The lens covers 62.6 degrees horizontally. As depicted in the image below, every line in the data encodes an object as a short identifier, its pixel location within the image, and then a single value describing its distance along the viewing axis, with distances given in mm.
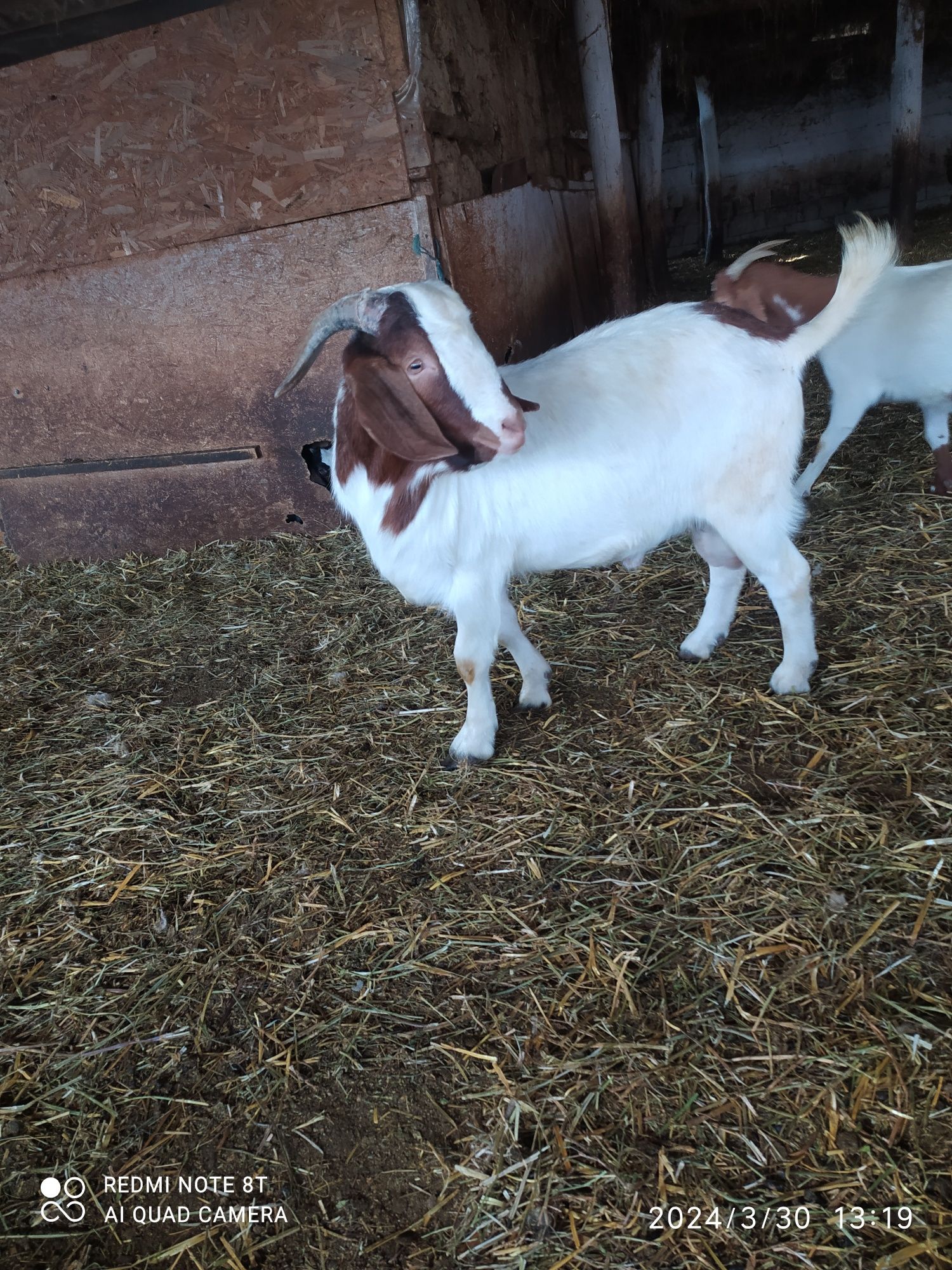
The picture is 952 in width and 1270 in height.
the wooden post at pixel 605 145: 6254
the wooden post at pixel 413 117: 3562
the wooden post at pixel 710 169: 12367
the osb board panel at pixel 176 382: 4012
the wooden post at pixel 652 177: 9609
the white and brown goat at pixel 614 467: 2408
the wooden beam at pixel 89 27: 3646
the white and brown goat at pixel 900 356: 3652
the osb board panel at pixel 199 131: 3662
